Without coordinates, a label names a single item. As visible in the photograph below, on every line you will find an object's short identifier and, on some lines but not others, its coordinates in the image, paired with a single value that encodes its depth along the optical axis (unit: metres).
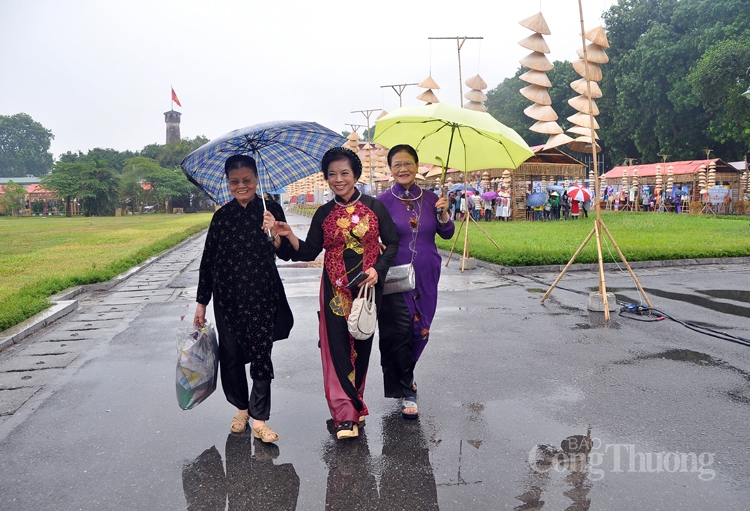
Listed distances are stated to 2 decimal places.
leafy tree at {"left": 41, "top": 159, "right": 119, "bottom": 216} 51.16
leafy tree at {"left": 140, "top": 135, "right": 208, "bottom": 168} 76.81
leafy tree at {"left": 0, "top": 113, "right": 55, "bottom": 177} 99.50
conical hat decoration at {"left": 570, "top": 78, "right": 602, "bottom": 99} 9.33
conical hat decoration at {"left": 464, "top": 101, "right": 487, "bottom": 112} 20.78
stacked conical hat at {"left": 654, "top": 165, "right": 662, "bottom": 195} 32.72
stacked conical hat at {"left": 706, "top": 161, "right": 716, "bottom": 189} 29.95
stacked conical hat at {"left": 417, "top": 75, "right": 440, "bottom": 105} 22.44
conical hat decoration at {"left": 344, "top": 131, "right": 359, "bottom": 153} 24.19
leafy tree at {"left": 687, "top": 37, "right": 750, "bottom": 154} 30.77
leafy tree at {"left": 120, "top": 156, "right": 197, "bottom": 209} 59.28
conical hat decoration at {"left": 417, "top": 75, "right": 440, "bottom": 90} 22.69
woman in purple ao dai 4.02
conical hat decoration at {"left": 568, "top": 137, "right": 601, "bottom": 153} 10.50
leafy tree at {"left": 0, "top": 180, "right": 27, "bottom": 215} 56.94
